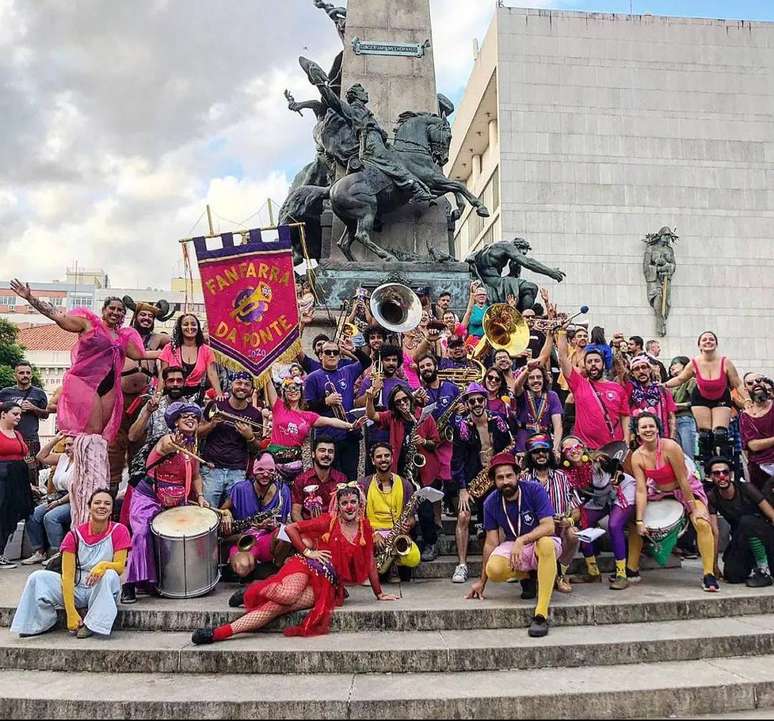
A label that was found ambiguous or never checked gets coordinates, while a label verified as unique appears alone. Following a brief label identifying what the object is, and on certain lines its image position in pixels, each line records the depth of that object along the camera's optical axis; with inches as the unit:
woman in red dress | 202.5
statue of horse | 485.7
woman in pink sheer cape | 255.0
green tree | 1716.3
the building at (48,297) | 3459.6
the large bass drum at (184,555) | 226.2
